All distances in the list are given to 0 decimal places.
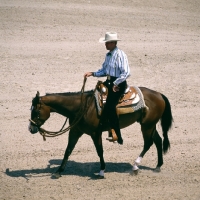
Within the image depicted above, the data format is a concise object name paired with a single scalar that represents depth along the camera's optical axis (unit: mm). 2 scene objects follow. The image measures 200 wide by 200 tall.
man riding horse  19047
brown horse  19250
